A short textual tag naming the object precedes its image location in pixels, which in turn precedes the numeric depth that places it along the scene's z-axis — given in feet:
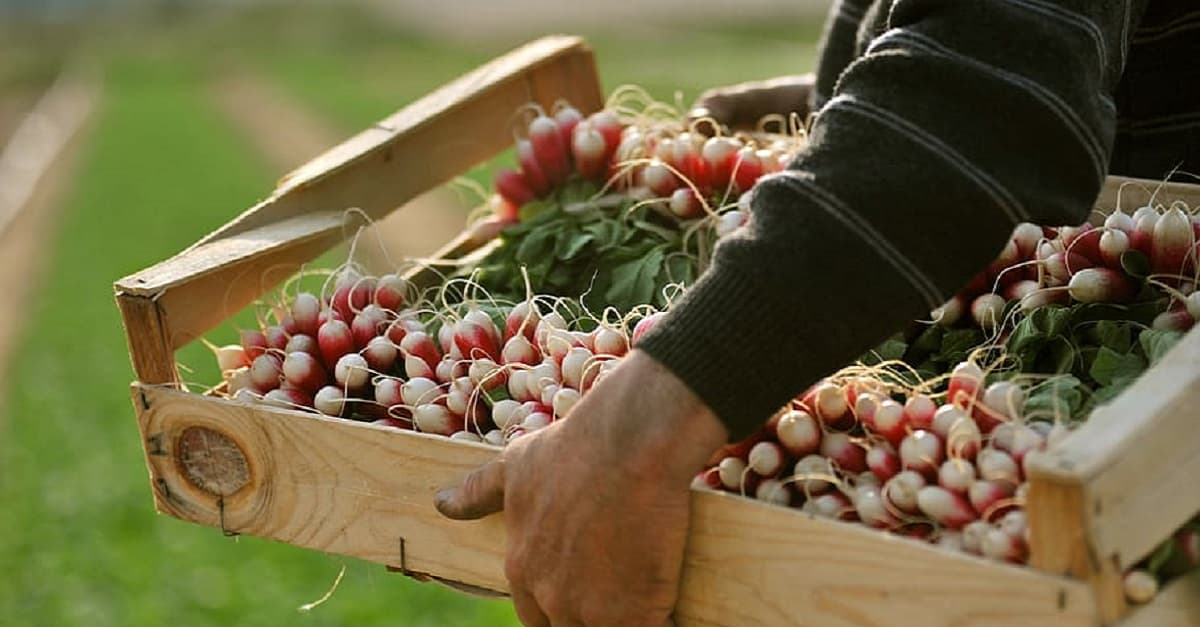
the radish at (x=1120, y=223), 6.86
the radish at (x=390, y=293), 7.45
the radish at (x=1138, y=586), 6.10
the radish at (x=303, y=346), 7.29
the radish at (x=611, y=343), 6.87
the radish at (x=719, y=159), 7.65
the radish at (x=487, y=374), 7.01
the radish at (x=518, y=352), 7.02
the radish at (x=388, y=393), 7.08
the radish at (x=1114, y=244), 6.80
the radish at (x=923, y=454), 6.38
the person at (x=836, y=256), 6.30
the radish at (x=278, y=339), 7.36
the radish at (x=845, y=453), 6.50
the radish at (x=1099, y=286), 6.79
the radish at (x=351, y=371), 7.14
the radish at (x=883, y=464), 6.44
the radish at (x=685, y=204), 7.63
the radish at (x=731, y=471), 6.52
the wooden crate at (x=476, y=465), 6.06
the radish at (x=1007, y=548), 6.16
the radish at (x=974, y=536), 6.23
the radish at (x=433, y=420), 6.96
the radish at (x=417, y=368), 7.12
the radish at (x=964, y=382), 6.48
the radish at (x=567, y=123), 7.96
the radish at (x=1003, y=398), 6.41
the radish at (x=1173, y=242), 6.77
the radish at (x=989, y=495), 6.26
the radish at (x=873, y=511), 6.38
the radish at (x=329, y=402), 7.10
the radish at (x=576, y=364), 6.82
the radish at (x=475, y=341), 7.11
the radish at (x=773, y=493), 6.49
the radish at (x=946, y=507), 6.30
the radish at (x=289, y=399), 7.11
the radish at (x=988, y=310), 6.88
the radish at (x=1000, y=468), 6.27
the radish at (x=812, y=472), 6.47
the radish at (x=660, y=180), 7.68
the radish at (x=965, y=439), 6.36
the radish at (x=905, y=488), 6.35
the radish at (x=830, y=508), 6.43
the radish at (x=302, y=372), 7.19
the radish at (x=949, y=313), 6.96
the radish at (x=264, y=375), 7.24
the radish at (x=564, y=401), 6.72
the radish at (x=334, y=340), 7.25
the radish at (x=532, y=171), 7.92
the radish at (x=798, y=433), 6.51
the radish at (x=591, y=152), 7.86
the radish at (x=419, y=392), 7.03
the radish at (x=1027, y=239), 7.03
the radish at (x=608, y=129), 7.91
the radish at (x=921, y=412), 6.46
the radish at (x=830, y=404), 6.57
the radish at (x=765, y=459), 6.50
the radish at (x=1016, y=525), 6.16
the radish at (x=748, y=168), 7.61
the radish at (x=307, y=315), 7.38
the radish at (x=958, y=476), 6.31
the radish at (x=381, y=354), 7.21
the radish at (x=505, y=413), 6.84
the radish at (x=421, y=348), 7.17
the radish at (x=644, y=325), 6.79
